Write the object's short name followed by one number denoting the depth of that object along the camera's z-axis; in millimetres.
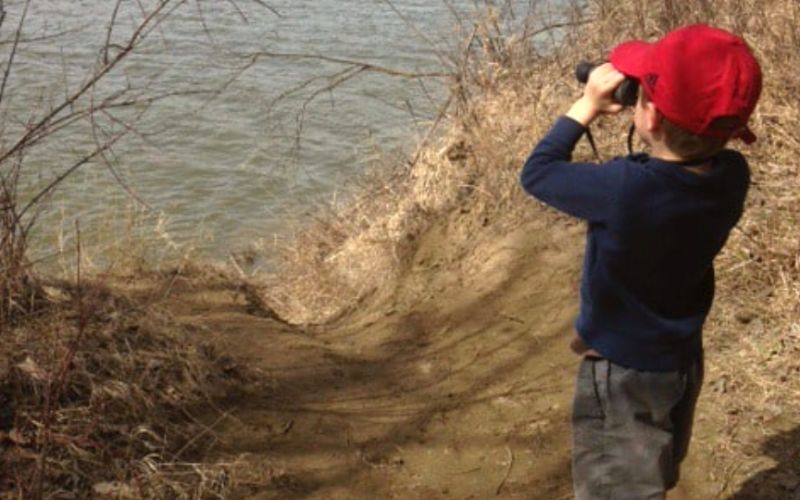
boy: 2082
